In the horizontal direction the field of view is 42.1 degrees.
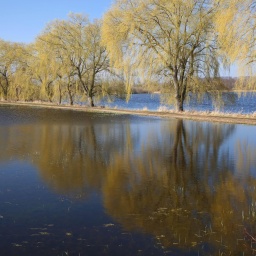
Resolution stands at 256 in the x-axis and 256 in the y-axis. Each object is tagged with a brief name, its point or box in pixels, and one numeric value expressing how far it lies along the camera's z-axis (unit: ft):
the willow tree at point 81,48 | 118.73
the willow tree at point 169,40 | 83.20
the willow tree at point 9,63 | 166.61
